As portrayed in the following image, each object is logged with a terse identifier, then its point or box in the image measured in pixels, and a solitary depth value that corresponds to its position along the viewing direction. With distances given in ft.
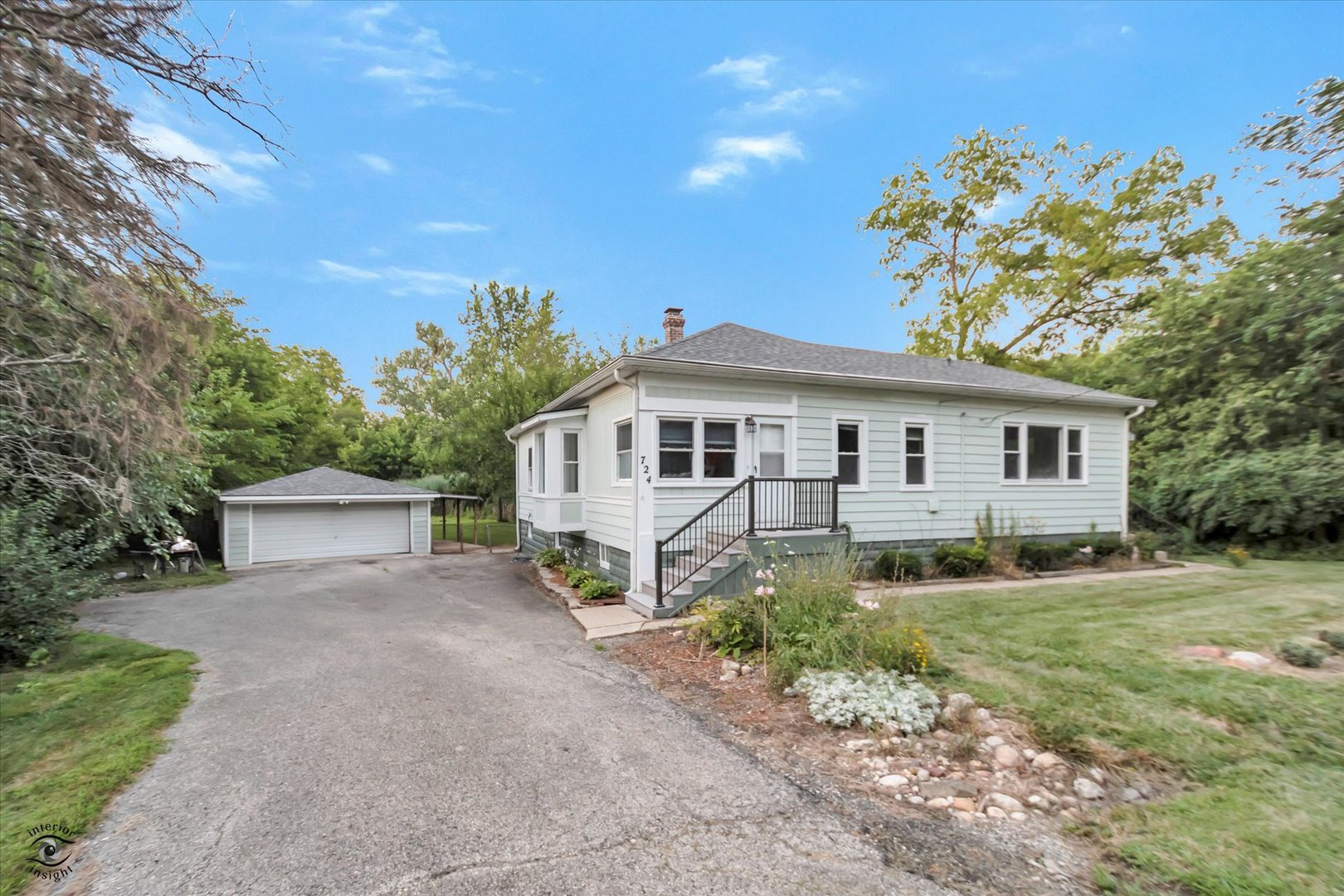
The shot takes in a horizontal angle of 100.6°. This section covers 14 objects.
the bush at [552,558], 43.97
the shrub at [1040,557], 35.86
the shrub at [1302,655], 15.76
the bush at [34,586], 19.75
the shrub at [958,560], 33.35
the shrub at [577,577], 34.04
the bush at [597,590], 30.45
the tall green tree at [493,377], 64.39
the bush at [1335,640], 17.21
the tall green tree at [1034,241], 66.39
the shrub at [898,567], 31.94
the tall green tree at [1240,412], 37.91
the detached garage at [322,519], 49.83
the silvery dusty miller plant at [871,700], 13.46
